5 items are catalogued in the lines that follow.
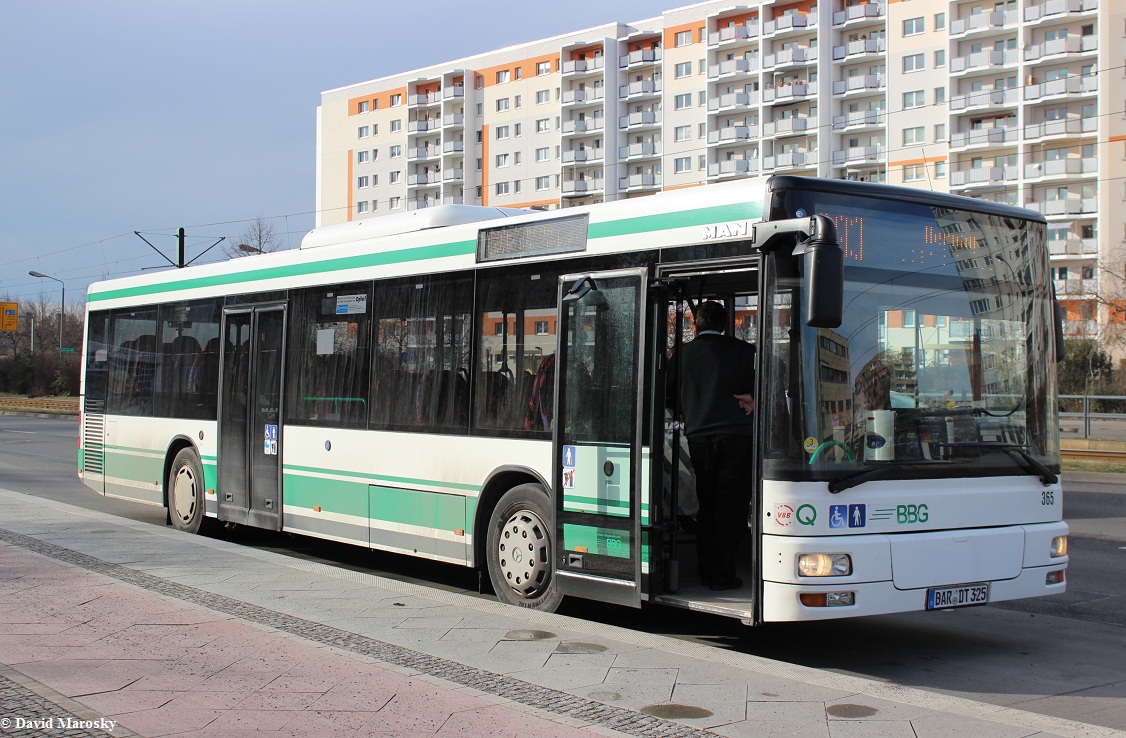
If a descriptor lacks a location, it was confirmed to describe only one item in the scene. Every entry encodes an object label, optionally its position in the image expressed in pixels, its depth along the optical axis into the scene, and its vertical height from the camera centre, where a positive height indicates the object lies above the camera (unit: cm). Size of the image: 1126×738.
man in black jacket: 792 -29
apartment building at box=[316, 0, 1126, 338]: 7519 +2211
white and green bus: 699 +0
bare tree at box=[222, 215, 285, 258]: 6938 +910
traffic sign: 7762 +493
